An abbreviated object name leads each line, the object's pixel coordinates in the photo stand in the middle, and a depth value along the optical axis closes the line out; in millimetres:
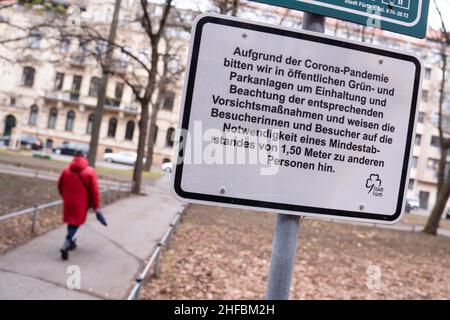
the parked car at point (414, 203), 32919
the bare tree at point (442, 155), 13984
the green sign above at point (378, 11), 1508
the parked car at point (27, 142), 35844
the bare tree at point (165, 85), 19556
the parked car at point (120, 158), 22420
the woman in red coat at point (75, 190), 6664
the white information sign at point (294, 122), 1473
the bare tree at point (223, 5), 13766
